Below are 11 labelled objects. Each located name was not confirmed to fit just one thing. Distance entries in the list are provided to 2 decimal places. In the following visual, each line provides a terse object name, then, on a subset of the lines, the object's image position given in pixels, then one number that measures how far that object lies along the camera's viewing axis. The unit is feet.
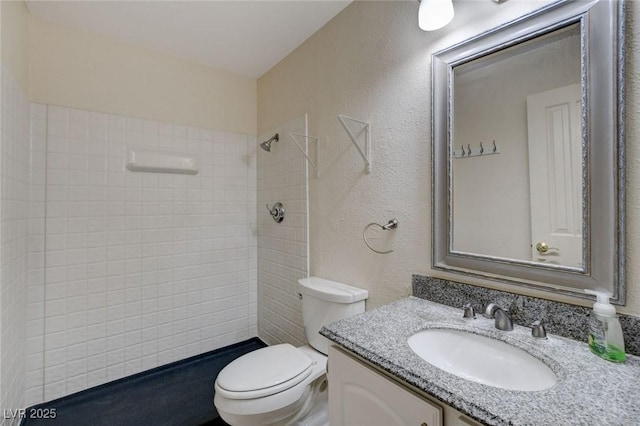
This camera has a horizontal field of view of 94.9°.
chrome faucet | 2.95
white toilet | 3.93
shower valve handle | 6.98
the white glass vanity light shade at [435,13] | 3.47
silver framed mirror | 2.56
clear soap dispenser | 2.37
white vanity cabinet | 2.13
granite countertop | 1.78
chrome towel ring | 4.39
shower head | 7.02
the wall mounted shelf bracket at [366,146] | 4.79
